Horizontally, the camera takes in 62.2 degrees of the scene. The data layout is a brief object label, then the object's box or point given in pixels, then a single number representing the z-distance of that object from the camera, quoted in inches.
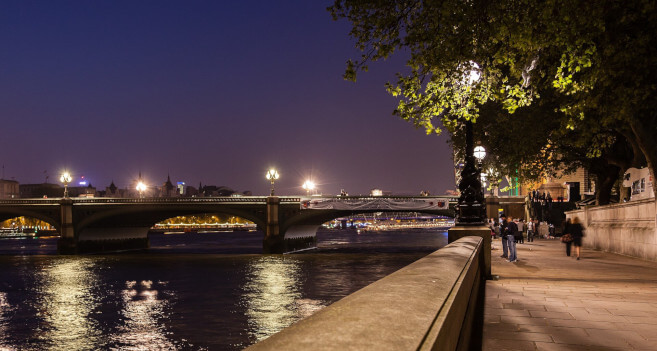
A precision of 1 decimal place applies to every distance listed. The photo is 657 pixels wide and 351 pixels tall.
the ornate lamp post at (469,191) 539.5
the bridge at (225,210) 2406.5
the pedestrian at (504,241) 839.9
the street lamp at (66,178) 2647.6
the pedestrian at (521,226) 1563.0
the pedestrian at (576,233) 844.0
